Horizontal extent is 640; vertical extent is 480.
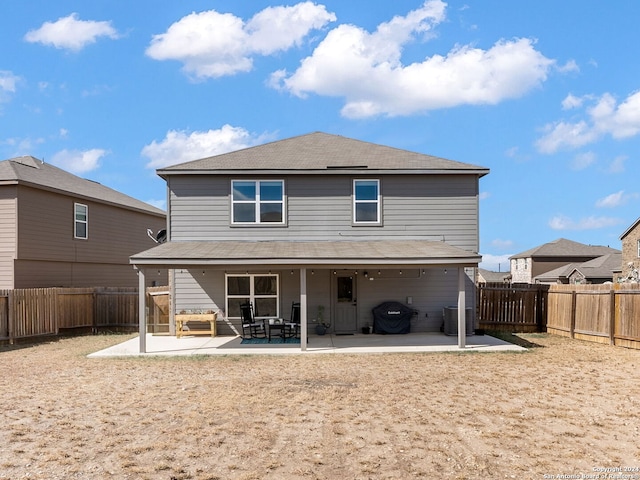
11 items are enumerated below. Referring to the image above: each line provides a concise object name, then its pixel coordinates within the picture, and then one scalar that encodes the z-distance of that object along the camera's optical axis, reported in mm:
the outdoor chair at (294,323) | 14211
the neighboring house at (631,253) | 32406
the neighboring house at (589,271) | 39875
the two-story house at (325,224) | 14852
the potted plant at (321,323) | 14719
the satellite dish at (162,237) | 19462
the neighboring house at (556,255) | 50375
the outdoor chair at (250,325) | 14125
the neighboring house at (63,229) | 16422
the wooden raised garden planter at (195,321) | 14258
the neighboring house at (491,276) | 59969
